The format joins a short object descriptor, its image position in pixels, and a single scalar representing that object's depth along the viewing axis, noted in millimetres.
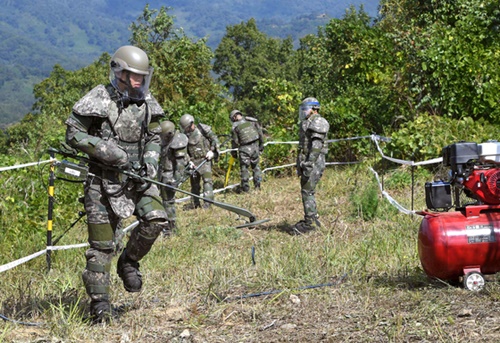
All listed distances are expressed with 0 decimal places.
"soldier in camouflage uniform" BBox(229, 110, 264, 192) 14570
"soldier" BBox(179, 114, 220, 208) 12664
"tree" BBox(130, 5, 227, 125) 17798
